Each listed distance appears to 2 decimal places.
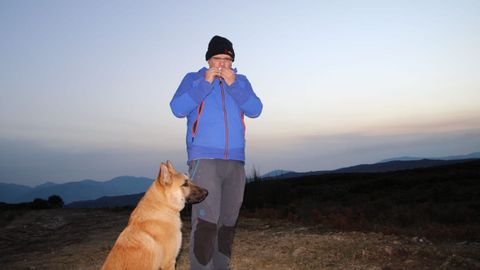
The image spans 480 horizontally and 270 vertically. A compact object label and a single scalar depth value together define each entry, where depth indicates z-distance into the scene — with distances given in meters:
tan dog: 3.77
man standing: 3.77
